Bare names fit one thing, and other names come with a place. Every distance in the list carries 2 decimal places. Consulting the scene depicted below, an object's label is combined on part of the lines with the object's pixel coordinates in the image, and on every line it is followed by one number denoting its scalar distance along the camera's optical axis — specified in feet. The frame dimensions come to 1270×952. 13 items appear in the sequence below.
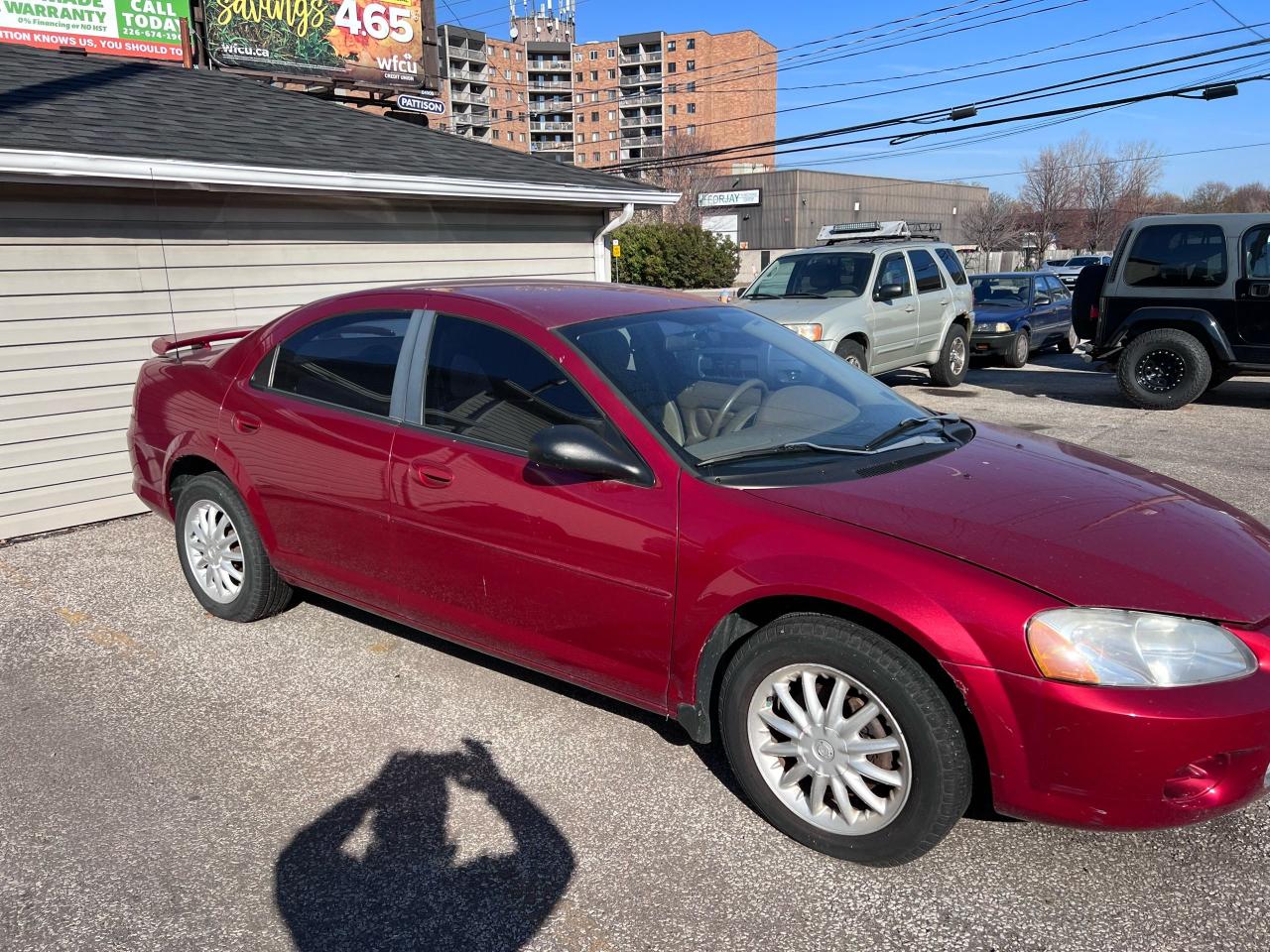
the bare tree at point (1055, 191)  184.75
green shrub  120.67
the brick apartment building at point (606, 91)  338.54
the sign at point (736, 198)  243.60
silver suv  33.58
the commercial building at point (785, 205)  243.40
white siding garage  20.26
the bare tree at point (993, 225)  205.98
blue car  46.68
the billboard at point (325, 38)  35.17
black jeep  31.32
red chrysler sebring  7.89
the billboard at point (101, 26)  30.37
